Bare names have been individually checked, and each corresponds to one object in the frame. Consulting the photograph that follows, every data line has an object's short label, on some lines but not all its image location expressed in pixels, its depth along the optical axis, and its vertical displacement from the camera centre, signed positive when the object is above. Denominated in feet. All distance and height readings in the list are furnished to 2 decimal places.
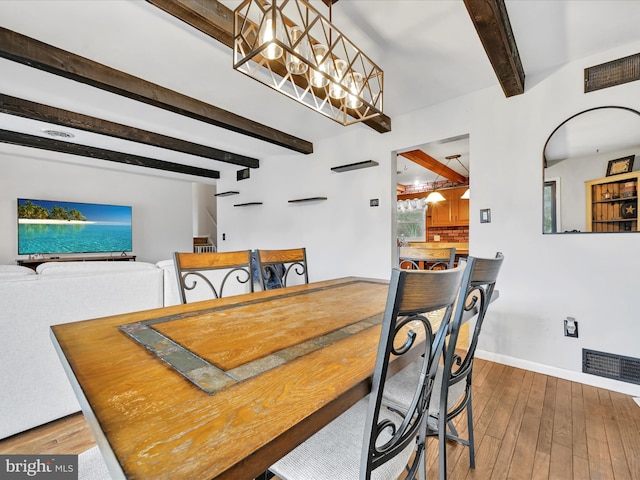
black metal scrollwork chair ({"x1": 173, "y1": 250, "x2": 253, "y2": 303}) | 5.25 -0.46
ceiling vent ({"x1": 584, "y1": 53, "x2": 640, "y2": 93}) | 6.72 +3.79
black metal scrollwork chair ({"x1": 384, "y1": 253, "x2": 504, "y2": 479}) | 3.24 -2.00
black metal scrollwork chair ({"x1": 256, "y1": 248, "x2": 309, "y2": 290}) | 6.46 -0.48
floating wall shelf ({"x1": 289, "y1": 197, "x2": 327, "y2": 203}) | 12.74 +1.67
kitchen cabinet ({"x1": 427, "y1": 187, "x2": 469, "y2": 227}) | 21.13 +2.00
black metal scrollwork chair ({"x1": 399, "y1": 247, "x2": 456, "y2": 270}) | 7.13 -0.47
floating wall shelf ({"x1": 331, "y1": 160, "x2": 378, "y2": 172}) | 10.89 +2.72
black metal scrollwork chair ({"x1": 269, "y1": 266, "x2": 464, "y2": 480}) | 2.15 -1.59
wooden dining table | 1.43 -1.01
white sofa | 5.02 -1.45
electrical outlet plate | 7.30 -2.27
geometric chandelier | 4.19 +3.04
